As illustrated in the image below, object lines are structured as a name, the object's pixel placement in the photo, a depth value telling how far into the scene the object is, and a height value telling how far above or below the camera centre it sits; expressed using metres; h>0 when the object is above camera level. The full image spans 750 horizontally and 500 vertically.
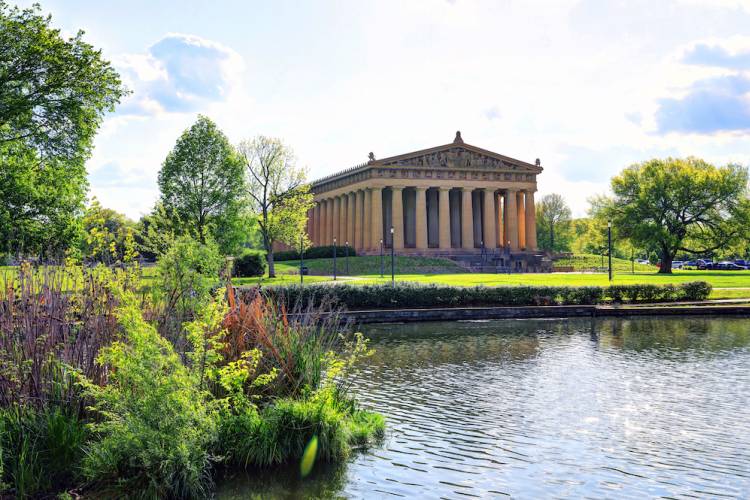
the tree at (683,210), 66.62 +4.41
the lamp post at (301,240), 64.03 +2.00
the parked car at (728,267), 86.10 -1.29
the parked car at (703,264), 89.31 -0.95
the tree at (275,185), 63.72 +6.97
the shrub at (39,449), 8.67 -2.31
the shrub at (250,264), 57.22 -0.14
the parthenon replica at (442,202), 83.75 +7.18
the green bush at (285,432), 10.20 -2.47
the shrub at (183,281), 10.54 -0.27
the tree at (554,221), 112.56 +5.88
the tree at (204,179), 51.94 +6.11
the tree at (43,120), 29.05 +6.14
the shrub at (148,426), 8.52 -1.94
